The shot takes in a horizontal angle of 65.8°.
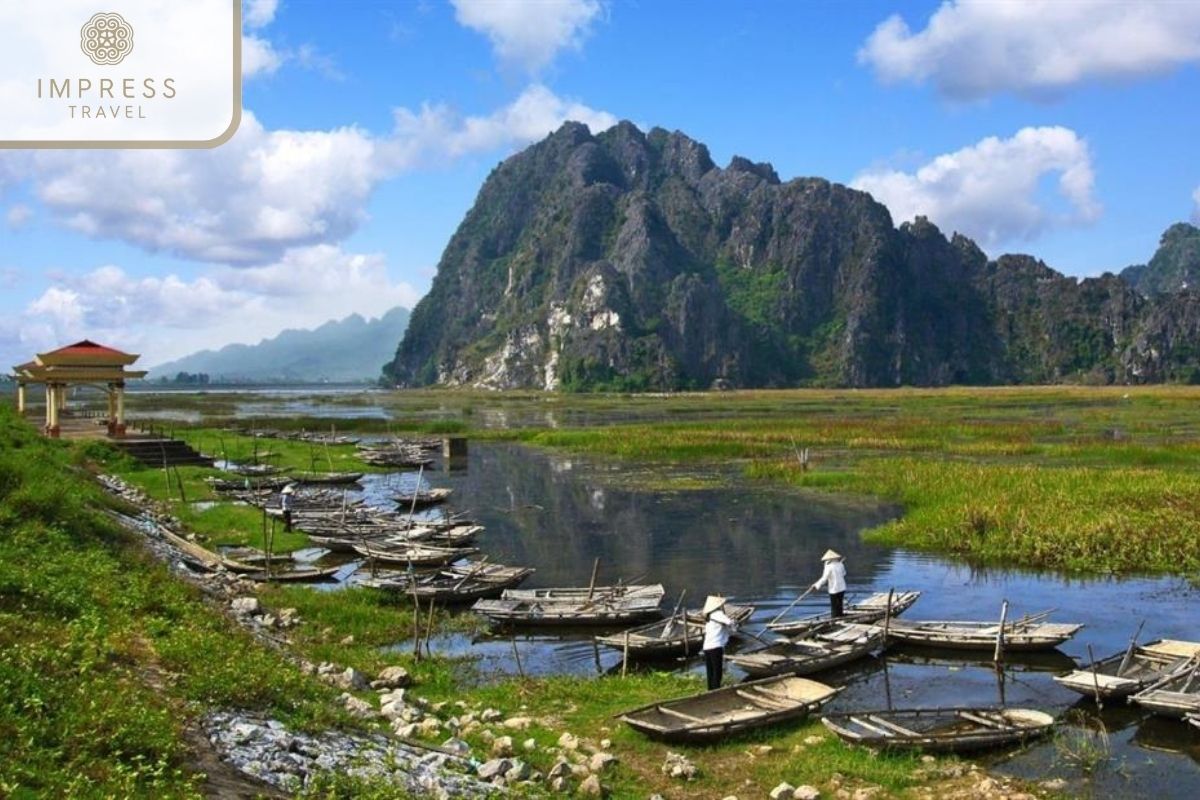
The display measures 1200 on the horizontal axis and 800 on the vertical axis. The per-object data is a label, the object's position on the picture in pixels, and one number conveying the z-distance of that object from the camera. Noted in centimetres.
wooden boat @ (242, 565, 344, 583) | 2297
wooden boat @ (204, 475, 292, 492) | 3766
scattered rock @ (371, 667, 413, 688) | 1448
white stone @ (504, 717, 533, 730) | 1288
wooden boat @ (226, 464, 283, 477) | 4377
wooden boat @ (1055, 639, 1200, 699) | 1474
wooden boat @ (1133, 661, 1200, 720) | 1359
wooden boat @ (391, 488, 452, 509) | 3797
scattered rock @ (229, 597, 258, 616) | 1743
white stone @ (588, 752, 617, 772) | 1143
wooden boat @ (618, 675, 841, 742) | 1272
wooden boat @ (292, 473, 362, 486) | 4331
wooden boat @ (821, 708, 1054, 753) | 1247
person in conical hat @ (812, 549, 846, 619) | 1950
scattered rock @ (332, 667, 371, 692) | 1366
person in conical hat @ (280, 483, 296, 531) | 3044
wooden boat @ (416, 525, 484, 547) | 2848
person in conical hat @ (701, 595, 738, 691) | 1501
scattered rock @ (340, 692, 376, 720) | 1174
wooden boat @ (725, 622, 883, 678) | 1616
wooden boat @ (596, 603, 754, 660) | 1750
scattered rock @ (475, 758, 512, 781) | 1033
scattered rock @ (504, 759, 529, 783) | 1031
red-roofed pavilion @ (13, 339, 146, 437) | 4044
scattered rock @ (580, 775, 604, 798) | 1052
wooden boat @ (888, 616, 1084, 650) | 1775
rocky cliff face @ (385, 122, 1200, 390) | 18562
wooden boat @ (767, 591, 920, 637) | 1867
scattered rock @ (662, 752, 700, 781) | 1165
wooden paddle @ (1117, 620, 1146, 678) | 1572
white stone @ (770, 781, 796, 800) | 1093
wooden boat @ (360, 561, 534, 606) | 2192
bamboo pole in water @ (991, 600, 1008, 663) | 1693
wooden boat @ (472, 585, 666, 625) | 2019
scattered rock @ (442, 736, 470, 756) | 1098
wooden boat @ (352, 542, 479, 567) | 2559
